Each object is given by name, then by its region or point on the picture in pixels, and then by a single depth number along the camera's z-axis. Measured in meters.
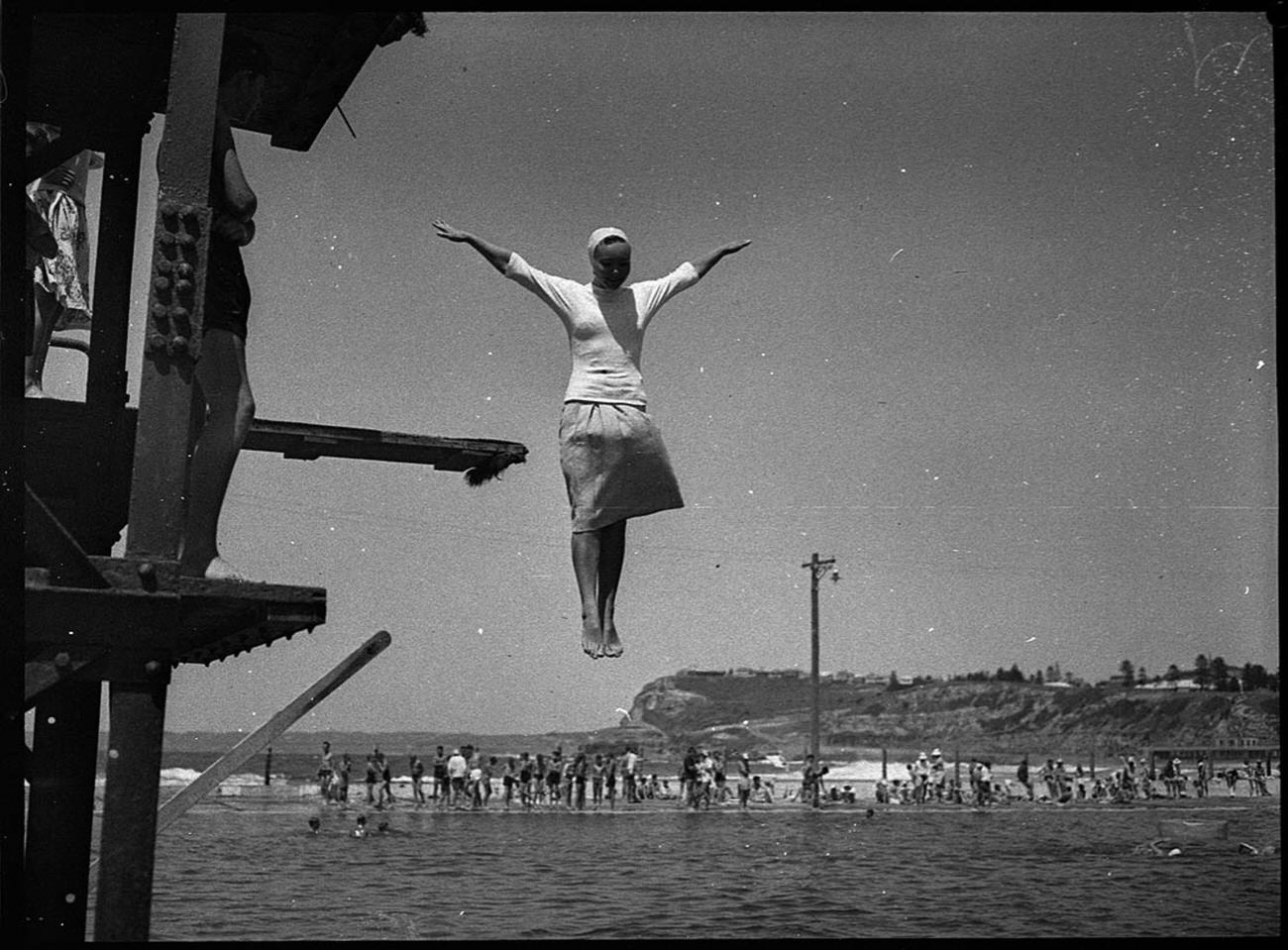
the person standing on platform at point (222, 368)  4.61
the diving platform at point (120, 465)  4.06
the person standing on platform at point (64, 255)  7.03
